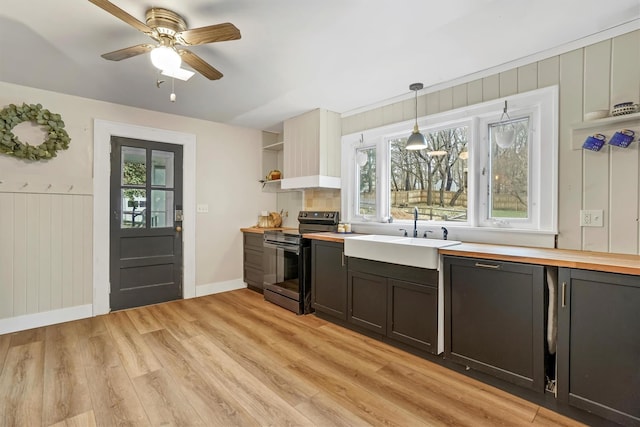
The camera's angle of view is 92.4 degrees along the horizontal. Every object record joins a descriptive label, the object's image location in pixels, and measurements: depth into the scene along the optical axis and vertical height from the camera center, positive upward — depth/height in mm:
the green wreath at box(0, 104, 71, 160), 2811 +746
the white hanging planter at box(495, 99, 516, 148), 2496 +657
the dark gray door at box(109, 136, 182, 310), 3492 -150
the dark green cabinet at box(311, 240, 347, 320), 2975 -682
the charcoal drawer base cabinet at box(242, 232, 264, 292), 4147 -695
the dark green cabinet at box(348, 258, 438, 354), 2312 -742
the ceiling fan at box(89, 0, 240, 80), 1739 +1033
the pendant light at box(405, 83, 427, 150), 2685 +622
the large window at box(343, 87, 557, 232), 2350 +412
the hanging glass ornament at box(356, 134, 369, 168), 3688 +659
